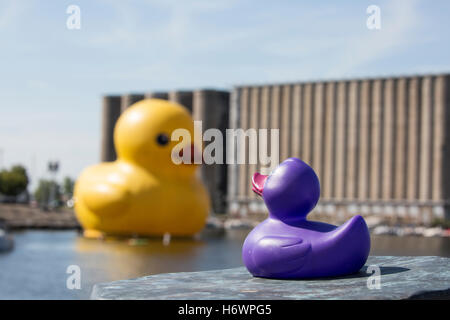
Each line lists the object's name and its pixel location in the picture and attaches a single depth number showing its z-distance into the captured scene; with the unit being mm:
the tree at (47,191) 115006
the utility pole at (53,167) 61594
